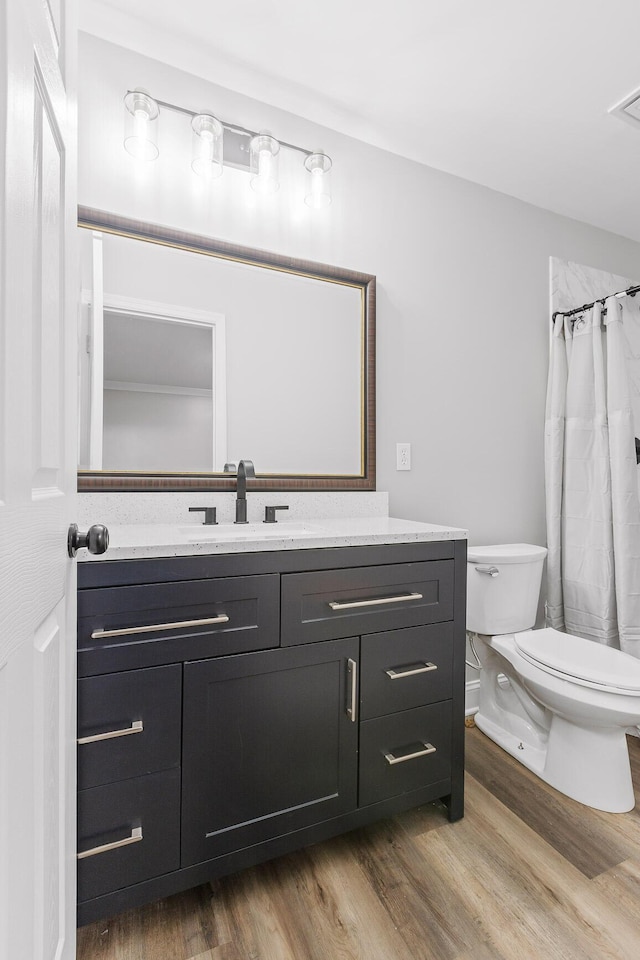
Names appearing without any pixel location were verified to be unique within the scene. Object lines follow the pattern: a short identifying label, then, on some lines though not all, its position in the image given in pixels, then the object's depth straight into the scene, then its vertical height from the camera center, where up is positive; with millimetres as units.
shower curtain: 2090 -2
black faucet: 1608 -63
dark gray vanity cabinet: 1082 -576
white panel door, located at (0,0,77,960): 470 -1
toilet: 1560 -704
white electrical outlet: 2018 +92
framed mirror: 1545 +393
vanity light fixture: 1536 +1120
